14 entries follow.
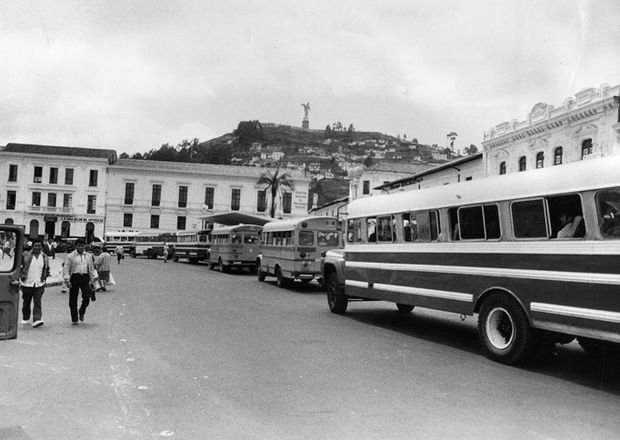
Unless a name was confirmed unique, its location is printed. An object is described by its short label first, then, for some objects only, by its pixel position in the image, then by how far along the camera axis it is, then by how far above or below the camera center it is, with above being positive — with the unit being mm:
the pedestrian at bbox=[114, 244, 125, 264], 40300 +669
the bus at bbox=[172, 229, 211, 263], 41438 +1395
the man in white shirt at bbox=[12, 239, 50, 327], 10686 -375
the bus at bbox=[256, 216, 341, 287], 20406 +707
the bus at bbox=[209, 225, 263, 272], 30797 +987
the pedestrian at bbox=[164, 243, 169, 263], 47116 +1017
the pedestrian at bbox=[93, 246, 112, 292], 18812 -103
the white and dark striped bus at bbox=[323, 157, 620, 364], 6754 +134
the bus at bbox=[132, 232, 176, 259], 51831 +1953
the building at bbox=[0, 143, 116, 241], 68312 +9028
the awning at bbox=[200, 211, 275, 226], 44716 +3723
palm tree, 62719 +9478
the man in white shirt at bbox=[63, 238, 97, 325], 11195 -271
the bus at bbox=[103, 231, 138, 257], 57497 +2529
